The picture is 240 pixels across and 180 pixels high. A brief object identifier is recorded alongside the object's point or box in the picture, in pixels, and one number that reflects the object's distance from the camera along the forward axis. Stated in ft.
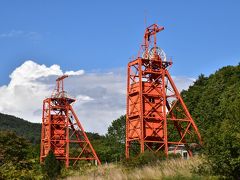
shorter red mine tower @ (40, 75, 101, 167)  231.09
